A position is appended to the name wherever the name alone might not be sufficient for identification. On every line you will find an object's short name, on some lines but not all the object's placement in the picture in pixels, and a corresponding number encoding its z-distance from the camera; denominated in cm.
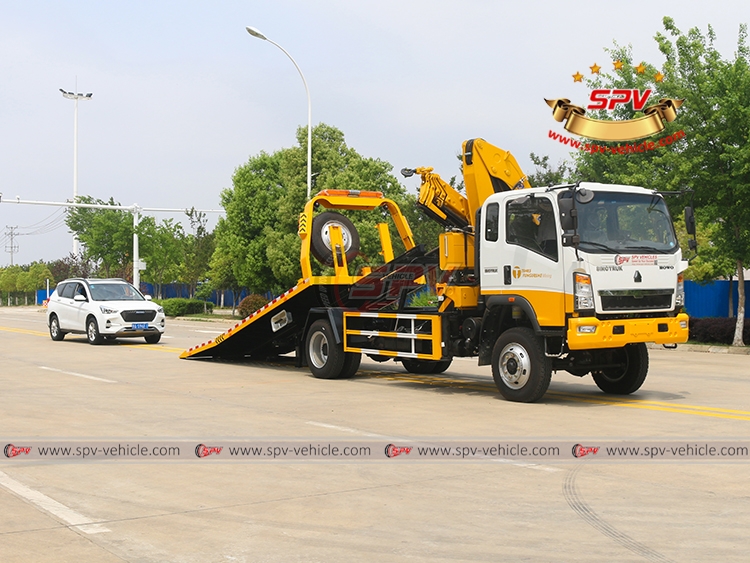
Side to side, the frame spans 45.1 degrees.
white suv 2416
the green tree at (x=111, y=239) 5866
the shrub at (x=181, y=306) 4662
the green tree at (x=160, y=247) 5634
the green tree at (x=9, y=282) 10075
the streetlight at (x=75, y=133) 8363
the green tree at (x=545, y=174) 3559
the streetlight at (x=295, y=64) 3222
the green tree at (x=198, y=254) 5134
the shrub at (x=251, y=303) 3892
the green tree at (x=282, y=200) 3941
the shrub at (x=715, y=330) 2352
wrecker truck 1107
